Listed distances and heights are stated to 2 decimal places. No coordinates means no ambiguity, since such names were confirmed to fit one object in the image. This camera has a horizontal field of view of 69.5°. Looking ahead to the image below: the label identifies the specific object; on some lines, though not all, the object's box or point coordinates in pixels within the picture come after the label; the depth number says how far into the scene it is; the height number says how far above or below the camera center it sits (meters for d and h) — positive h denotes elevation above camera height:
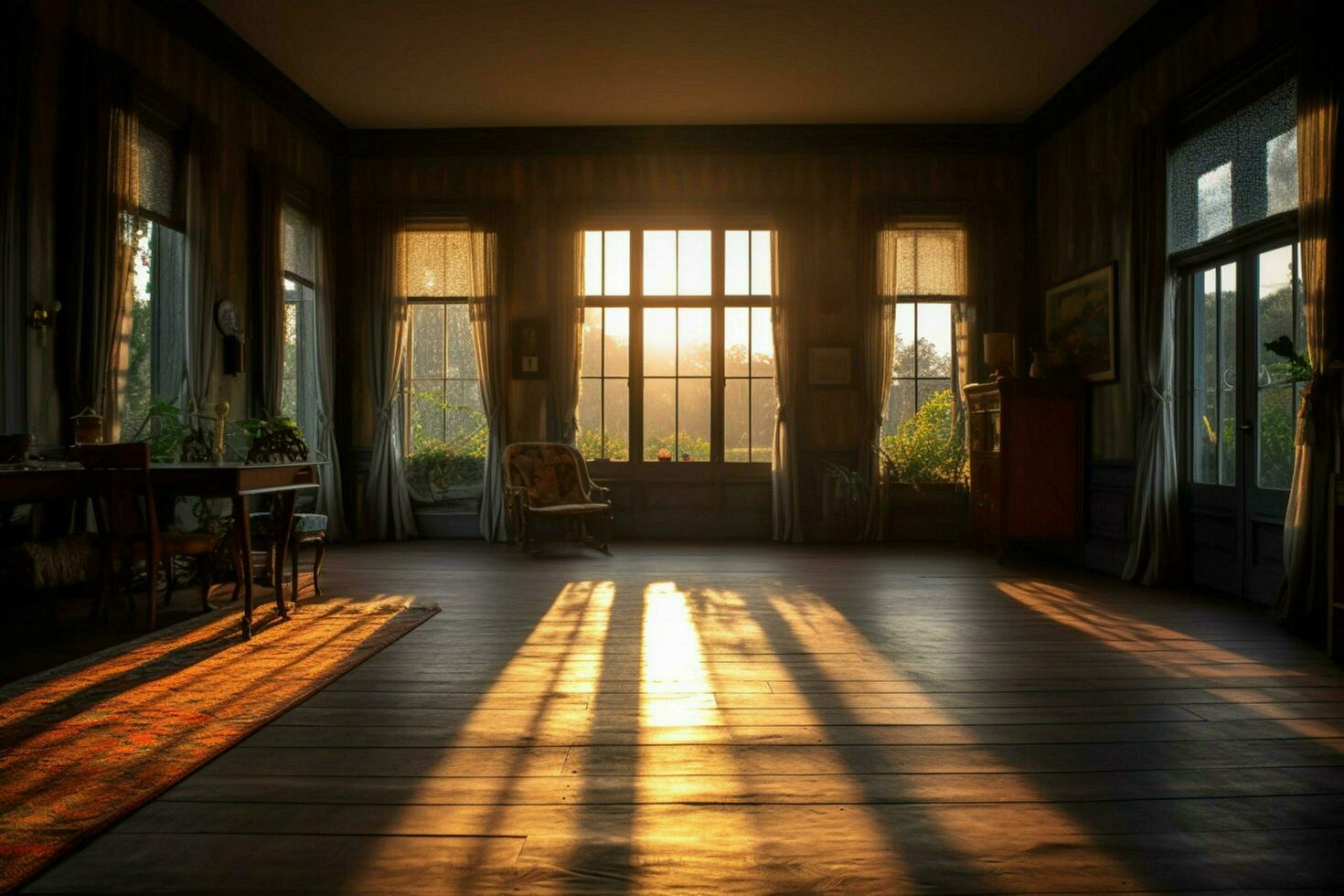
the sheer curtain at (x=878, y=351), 8.86 +0.95
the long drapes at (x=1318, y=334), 4.65 +0.59
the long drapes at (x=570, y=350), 8.99 +0.97
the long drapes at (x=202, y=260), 6.61 +1.35
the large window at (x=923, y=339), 8.96 +1.08
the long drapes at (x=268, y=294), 7.46 +1.24
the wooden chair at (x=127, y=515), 4.45 -0.29
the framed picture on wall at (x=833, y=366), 9.02 +0.83
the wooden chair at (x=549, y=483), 8.23 -0.25
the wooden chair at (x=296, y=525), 5.62 -0.42
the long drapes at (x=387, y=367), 8.95 +0.81
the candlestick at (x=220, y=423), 5.36 +0.17
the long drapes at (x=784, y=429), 8.96 +0.24
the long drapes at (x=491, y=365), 8.95 +0.82
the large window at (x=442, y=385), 9.16 +0.65
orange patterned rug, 2.31 -0.85
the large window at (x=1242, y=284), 5.34 +1.02
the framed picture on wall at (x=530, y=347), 9.05 +1.00
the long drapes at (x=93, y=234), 5.31 +1.23
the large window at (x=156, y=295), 6.18 +1.05
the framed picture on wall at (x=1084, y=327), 7.26 +1.03
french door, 5.39 +0.26
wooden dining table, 4.17 -0.14
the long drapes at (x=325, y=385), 8.68 +0.62
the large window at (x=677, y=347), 9.20 +1.03
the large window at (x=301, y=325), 8.40 +1.16
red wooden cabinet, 7.42 -0.04
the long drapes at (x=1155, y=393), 6.25 +0.41
